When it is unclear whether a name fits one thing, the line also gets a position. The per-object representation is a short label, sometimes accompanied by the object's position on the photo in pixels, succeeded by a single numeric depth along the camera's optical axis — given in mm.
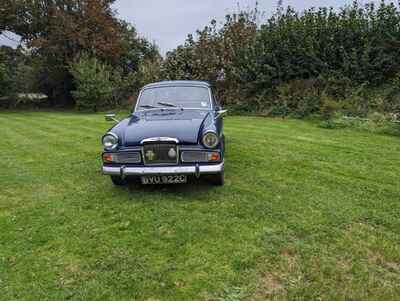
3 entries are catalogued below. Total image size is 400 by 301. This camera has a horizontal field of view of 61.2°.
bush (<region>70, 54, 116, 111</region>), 19422
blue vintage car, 4453
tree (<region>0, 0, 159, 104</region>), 22225
